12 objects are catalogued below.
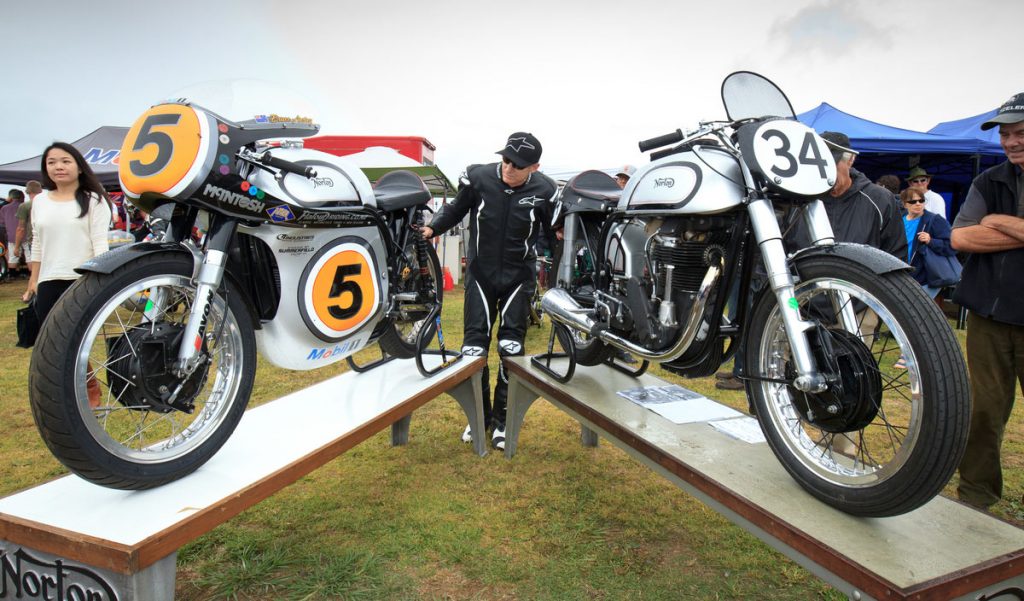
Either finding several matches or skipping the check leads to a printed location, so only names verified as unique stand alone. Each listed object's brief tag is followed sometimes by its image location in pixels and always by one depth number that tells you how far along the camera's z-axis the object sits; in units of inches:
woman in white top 125.9
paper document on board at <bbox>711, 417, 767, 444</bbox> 84.2
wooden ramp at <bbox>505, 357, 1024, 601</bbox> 49.6
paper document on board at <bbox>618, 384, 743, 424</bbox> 95.3
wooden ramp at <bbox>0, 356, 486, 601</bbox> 52.2
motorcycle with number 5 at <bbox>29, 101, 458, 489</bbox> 56.4
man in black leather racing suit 132.6
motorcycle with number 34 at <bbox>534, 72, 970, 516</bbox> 51.8
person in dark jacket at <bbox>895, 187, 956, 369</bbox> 198.7
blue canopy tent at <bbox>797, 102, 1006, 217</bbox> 298.0
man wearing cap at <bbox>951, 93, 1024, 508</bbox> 88.3
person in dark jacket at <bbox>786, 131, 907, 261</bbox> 115.5
